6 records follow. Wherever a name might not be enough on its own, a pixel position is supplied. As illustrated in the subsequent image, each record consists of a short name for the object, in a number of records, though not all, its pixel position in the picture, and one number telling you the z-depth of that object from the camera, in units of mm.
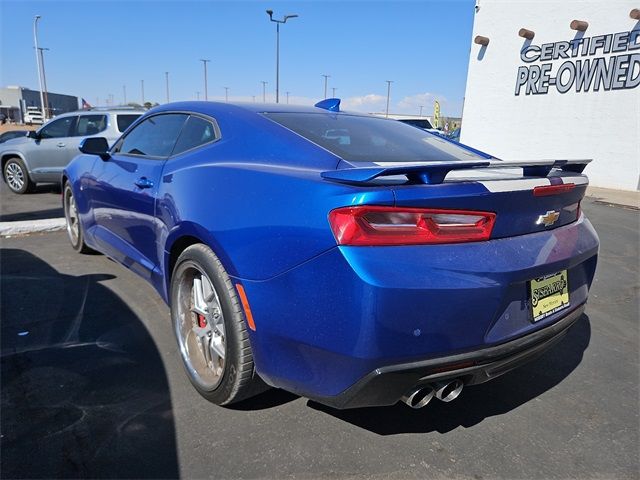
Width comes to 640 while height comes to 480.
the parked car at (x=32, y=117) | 53344
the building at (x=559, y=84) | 12773
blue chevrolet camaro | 1717
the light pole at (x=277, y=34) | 27234
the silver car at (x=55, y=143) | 9305
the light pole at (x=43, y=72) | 38688
